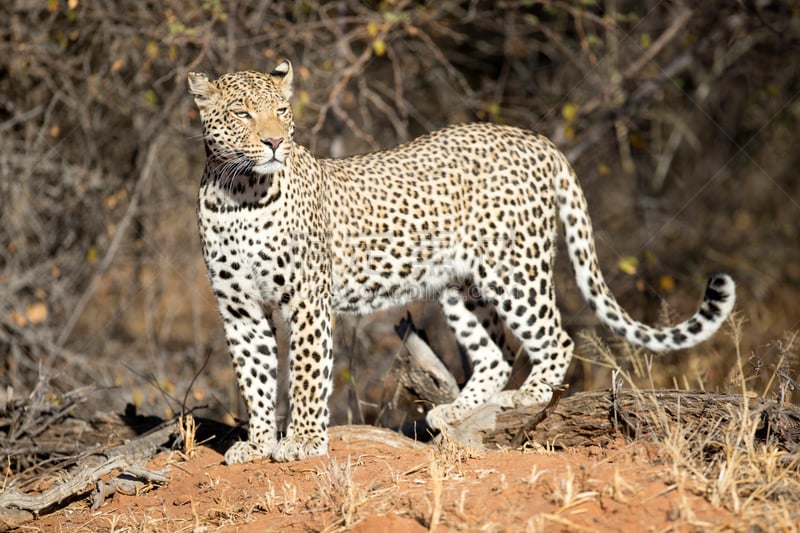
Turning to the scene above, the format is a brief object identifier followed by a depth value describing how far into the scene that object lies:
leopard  11.52
